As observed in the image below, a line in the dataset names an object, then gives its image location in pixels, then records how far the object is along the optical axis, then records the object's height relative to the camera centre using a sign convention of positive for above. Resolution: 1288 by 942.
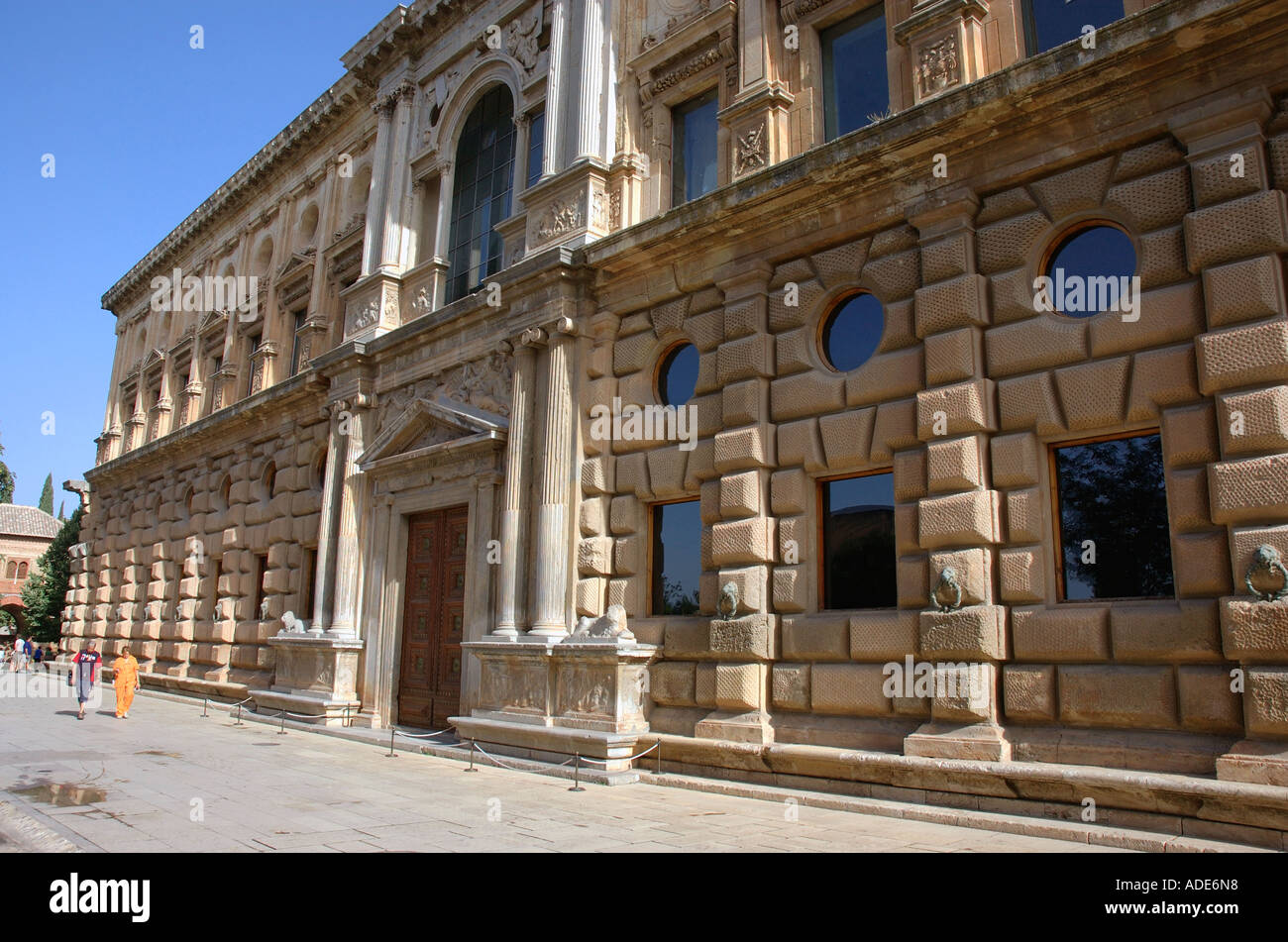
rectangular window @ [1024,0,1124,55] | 9.69 +6.33
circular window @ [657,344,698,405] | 12.55 +3.33
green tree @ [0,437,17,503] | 63.41 +9.18
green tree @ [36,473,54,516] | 91.25 +11.53
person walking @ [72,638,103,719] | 19.06 -1.06
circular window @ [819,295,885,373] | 10.63 +3.34
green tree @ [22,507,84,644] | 41.88 +1.36
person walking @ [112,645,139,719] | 18.80 -1.22
